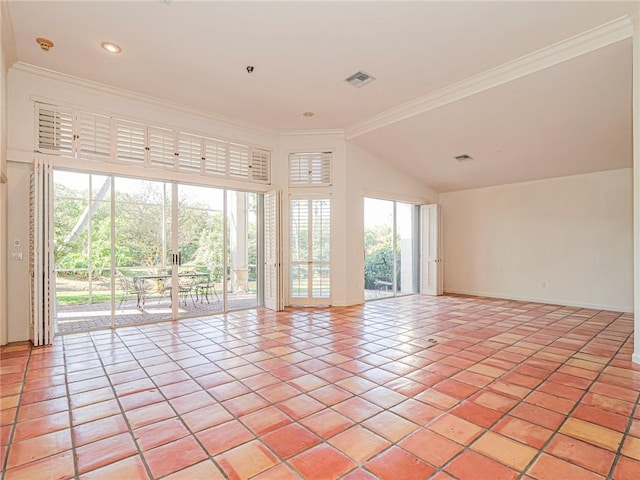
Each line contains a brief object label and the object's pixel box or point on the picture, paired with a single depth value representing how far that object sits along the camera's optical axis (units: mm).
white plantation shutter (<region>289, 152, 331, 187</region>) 6605
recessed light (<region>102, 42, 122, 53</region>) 3695
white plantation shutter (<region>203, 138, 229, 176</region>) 5742
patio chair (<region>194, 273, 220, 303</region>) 5879
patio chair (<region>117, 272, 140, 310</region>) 5161
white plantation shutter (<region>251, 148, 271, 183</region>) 6297
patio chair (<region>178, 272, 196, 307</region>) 5594
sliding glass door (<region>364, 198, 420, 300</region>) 7340
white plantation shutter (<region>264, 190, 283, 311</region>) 6125
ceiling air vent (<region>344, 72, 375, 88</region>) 4421
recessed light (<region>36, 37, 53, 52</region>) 3621
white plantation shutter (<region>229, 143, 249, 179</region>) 6022
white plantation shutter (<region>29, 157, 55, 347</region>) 3986
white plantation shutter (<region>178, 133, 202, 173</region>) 5453
